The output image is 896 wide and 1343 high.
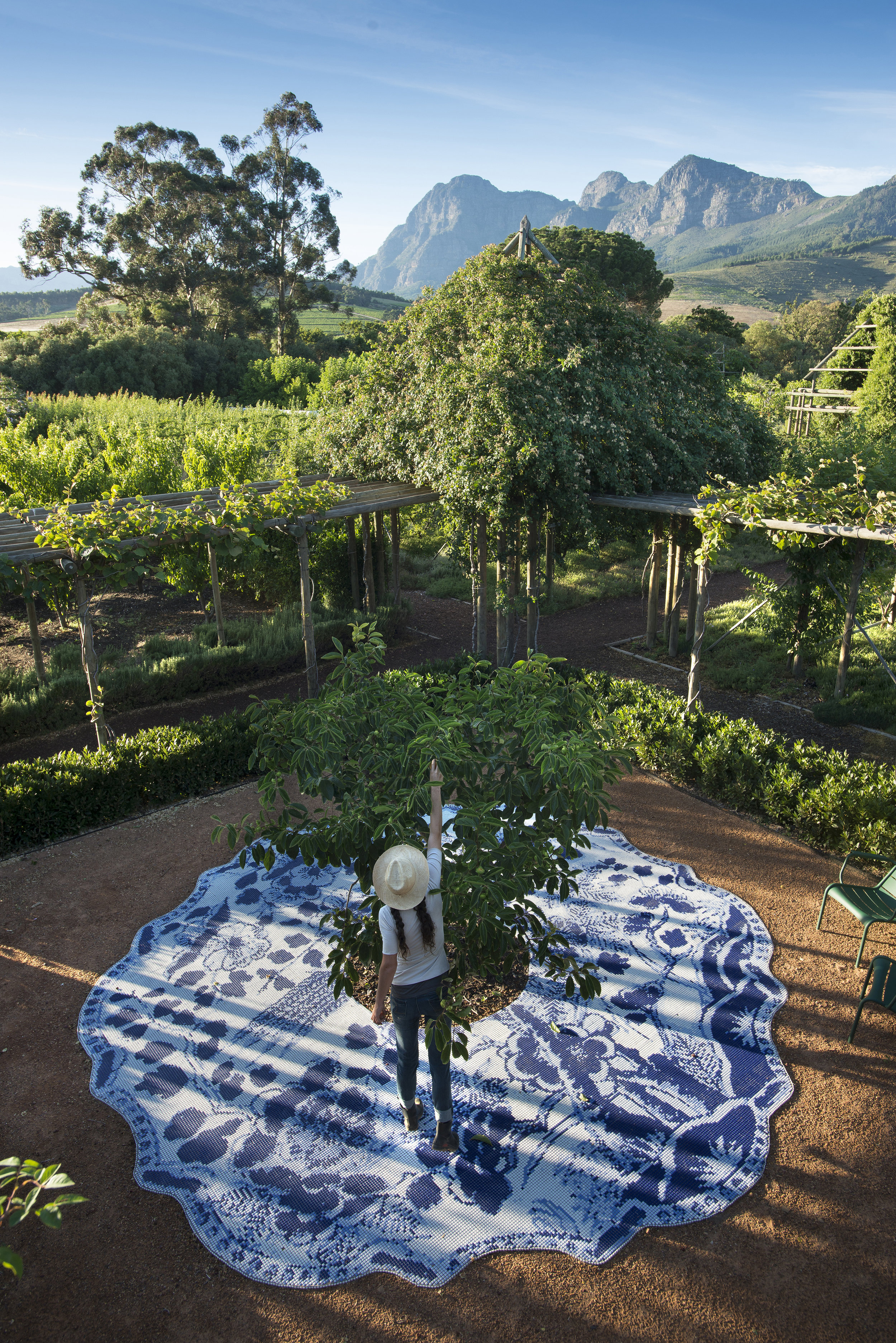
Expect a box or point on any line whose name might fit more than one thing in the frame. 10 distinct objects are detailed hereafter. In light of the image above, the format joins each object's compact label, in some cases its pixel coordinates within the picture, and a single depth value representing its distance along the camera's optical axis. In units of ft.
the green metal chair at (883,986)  14.98
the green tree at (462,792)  12.91
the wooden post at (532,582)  36.73
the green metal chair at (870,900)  16.71
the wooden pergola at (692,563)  26.27
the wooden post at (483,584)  36.58
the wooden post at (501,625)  37.11
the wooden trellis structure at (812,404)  85.20
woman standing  11.60
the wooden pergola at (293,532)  26.32
